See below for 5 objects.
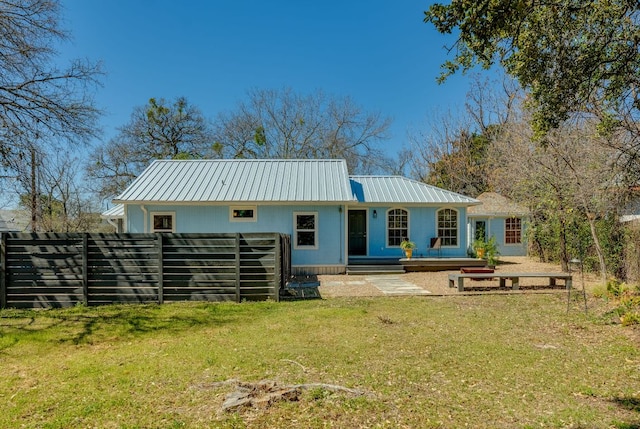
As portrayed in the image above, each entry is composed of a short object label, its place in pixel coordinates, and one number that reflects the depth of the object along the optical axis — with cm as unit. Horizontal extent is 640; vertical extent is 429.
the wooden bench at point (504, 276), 991
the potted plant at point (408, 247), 1475
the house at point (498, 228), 2088
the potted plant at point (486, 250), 1502
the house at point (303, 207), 1382
